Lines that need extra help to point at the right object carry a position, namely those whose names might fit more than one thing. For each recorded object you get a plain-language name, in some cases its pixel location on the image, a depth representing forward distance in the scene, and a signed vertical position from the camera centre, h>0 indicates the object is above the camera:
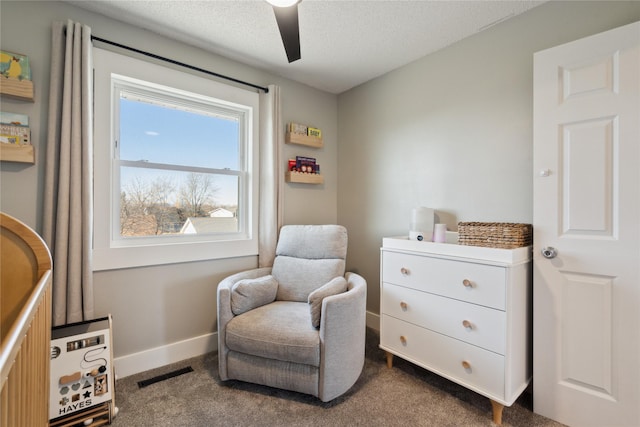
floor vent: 1.99 -1.16
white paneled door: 1.43 -0.08
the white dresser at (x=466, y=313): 1.61 -0.61
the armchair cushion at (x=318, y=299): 1.82 -0.54
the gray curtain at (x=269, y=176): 2.70 +0.35
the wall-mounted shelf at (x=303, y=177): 2.89 +0.37
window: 2.02 +0.39
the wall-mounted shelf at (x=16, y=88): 1.64 +0.71
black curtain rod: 1.98 +1.17
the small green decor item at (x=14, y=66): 1.67 +0.85
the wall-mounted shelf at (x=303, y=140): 2.88 +0.75
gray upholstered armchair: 1.74 -0.76
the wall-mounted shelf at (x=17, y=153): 1.64 +0.34
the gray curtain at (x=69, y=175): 1.76 +0.23
